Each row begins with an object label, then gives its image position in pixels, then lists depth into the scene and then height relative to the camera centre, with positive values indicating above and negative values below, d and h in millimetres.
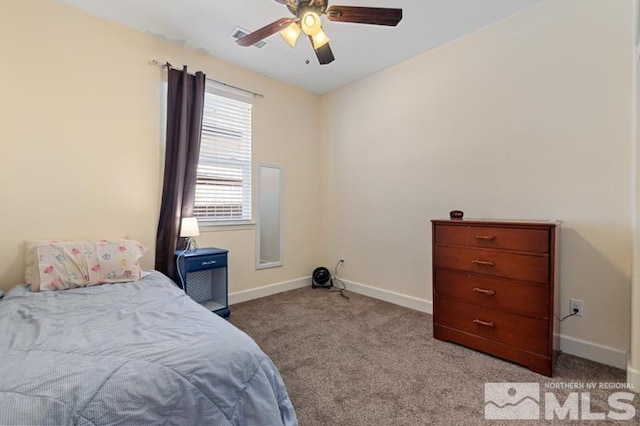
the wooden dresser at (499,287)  1865 -549
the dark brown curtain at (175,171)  2807 +391
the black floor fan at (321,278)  3941 -931
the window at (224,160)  3191 +596
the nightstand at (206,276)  2729 -708
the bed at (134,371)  828 -541
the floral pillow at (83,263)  1963 -396
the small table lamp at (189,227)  2734 -164
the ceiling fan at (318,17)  1738 +1232
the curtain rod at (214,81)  2801 +1450
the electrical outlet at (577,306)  2119 -698
